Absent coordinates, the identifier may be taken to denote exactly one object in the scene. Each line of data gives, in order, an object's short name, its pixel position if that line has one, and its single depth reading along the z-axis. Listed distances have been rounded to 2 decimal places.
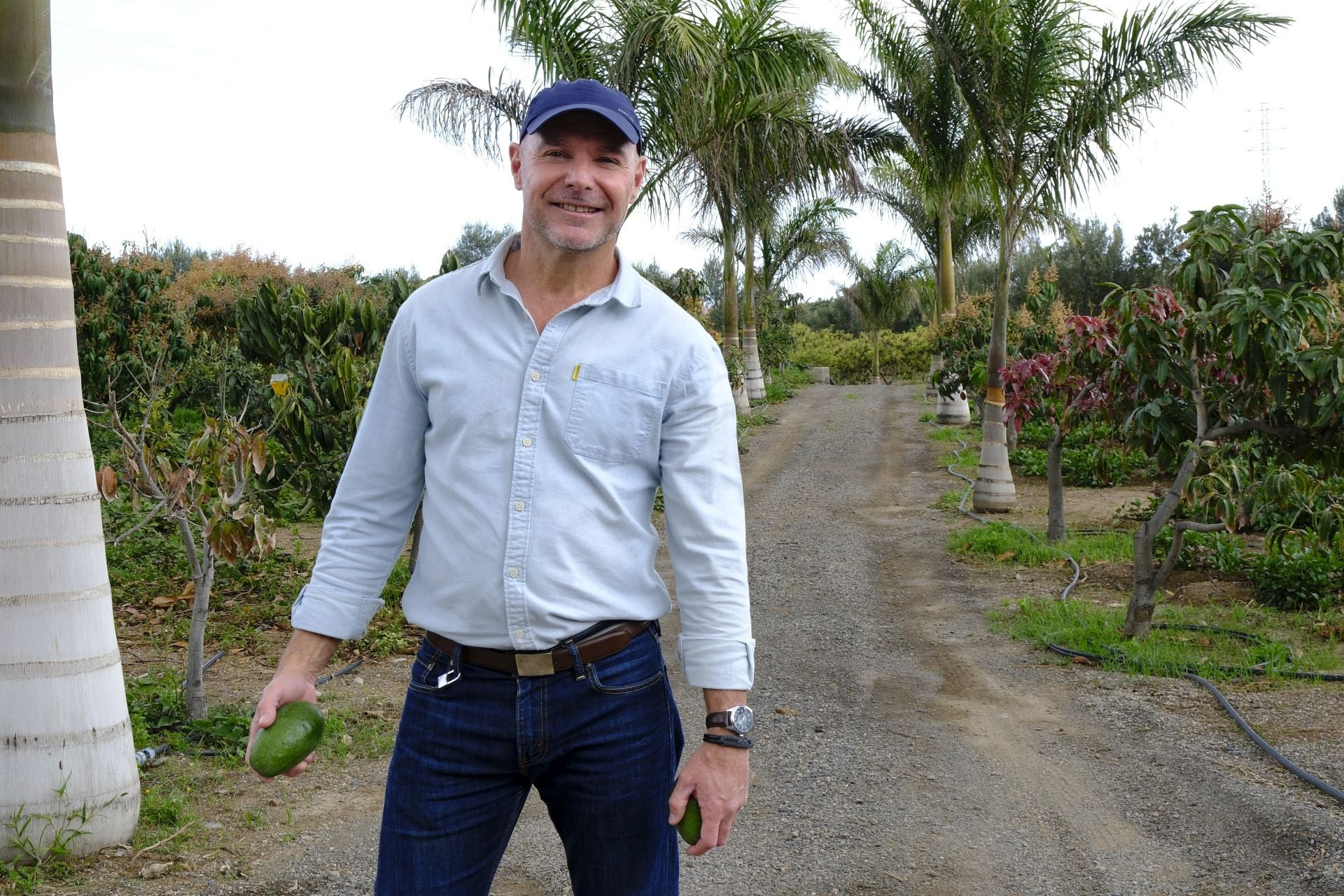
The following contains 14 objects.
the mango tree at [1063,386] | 7.82
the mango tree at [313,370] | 6.81
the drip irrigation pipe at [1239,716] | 4.54
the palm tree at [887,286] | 30.97
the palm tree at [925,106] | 13.38
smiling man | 2.01
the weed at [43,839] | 3.55
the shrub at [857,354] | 36.38
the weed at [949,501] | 12.34
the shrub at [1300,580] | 7.47
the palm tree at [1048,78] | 10.54
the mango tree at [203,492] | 4.79
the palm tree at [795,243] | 25.67
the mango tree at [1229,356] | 5.76
